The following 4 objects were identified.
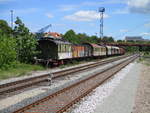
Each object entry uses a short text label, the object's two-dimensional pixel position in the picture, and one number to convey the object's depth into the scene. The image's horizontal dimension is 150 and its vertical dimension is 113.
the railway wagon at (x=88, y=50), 30.53
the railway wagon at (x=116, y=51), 55.58
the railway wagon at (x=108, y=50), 44.67
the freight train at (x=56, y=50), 20.16
